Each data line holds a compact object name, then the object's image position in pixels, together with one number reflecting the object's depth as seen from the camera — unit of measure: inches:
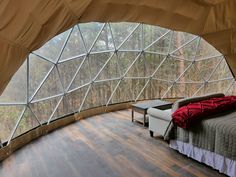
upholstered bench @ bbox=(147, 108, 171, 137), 174.2
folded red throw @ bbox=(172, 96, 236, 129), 147.9
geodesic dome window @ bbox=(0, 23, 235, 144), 195.0
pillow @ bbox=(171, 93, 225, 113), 167.8
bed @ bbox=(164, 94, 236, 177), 127.7
